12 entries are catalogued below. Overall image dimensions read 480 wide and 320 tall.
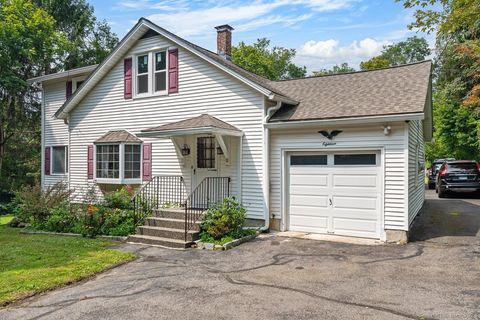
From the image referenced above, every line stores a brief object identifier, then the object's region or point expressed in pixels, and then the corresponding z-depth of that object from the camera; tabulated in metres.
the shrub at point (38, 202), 12.03
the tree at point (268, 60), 35.81
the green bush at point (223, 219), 9.26
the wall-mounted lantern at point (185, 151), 11.59
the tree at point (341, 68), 54.35
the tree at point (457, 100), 19.01
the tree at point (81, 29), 29.50
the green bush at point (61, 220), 11.14
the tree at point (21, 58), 20.38
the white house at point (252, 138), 9.17
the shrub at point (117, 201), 11.22
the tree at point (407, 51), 54.06
